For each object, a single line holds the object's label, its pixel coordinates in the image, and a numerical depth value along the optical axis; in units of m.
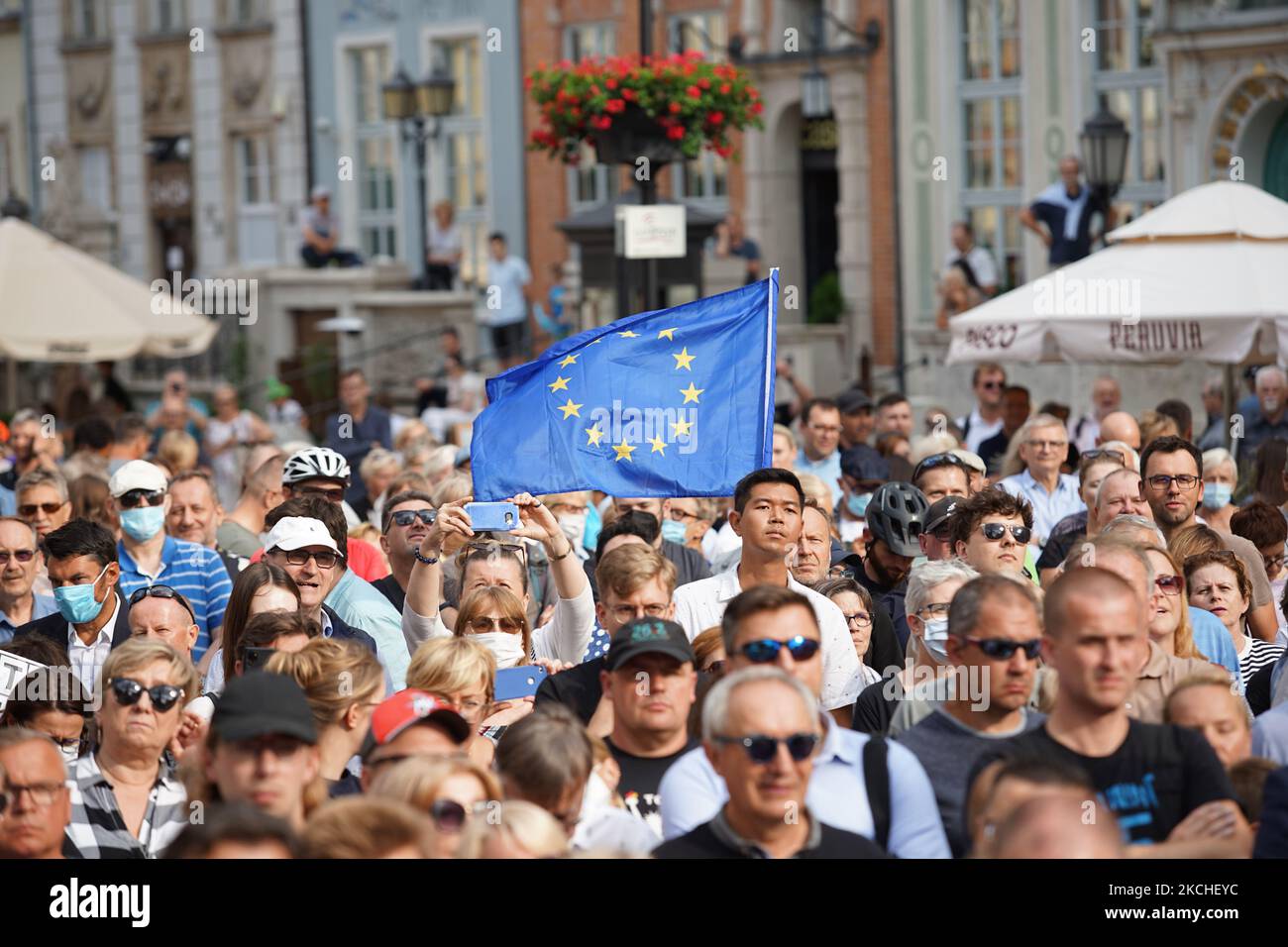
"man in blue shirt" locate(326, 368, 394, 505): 17.06
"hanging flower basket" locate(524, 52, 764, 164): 15.26
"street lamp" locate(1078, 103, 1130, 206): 16.30
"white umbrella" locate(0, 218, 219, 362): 18.25
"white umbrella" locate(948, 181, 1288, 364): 12.18
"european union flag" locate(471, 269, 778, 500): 9.11
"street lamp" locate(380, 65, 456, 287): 24.41
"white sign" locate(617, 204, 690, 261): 14.27
